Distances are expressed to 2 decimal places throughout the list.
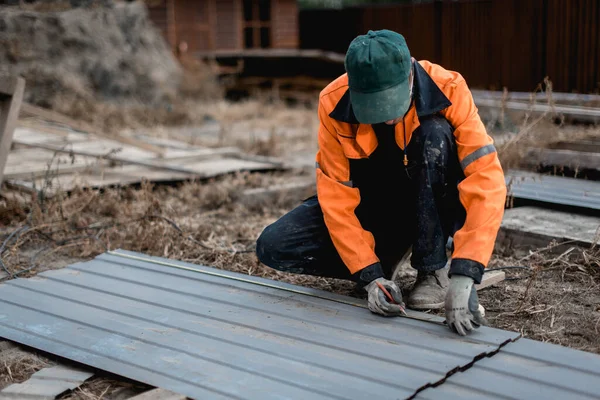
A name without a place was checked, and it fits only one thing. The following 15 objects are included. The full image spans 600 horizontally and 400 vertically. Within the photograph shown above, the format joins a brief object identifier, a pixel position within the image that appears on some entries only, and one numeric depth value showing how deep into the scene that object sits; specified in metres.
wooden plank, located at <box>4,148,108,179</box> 5.99
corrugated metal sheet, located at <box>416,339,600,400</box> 2.38
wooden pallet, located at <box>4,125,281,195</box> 5.87
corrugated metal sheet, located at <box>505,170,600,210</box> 4.72
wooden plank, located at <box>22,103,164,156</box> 5.42
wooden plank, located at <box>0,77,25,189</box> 4.63
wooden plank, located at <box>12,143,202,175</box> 6.18
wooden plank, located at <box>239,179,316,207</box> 5.69
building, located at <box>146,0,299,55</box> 18.42
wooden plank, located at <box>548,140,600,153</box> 5.85
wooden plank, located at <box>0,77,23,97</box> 4.62
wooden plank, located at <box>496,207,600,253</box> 4.11
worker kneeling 2.84
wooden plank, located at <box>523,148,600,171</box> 5.42
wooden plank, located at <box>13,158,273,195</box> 5.66
